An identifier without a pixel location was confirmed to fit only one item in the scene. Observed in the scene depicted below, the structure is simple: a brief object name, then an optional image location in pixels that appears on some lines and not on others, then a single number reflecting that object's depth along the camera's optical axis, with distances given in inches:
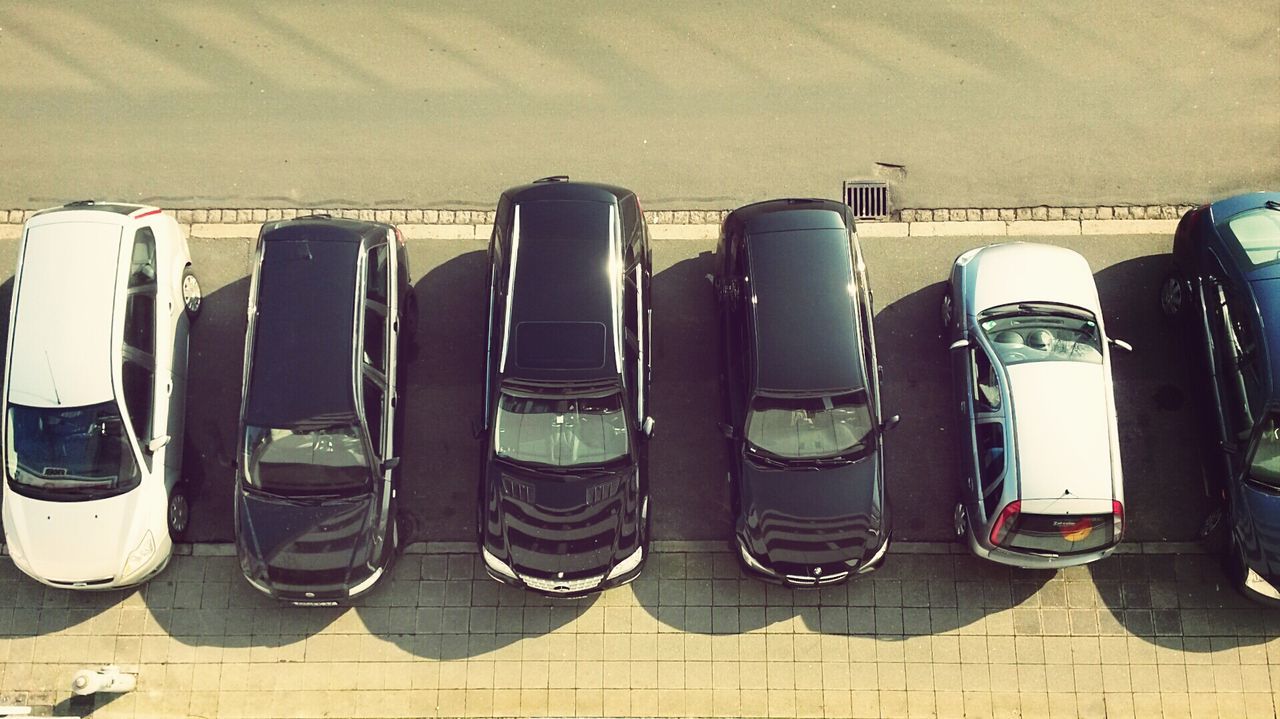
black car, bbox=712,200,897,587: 379.9
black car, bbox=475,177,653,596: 377.7
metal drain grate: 454.3
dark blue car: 377.7
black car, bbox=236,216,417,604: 379.9
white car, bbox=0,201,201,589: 382.9
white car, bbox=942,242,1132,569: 378.0
